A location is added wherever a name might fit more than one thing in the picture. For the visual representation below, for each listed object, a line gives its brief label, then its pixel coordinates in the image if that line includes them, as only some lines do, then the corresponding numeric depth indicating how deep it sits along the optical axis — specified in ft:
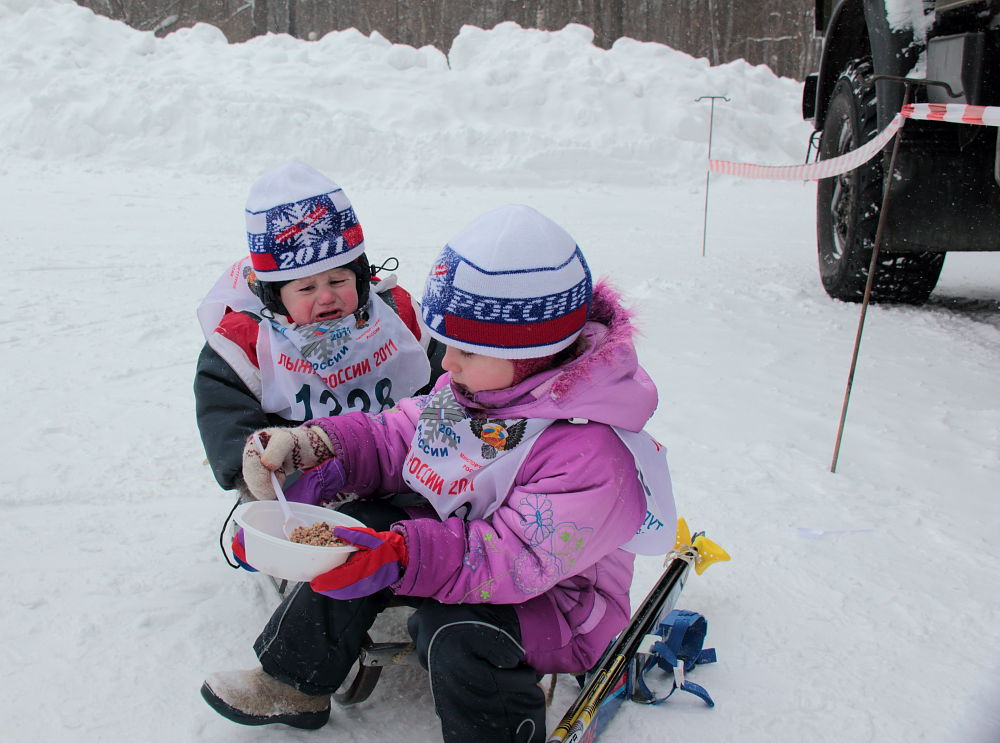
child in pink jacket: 5.50
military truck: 12.31
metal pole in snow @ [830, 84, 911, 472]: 9.91
